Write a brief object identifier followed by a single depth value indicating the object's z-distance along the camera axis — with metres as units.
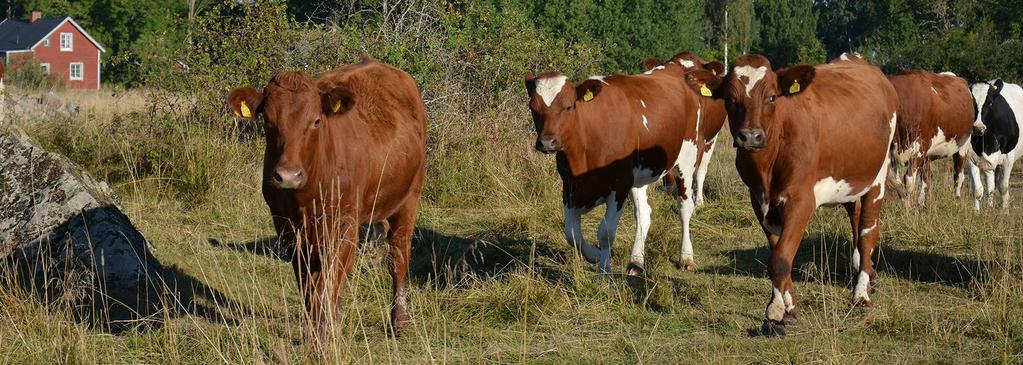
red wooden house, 71.00
